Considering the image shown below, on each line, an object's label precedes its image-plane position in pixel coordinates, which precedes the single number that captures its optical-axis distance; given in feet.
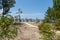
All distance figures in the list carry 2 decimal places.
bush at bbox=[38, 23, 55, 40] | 12.98
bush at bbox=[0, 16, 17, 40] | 9.28
